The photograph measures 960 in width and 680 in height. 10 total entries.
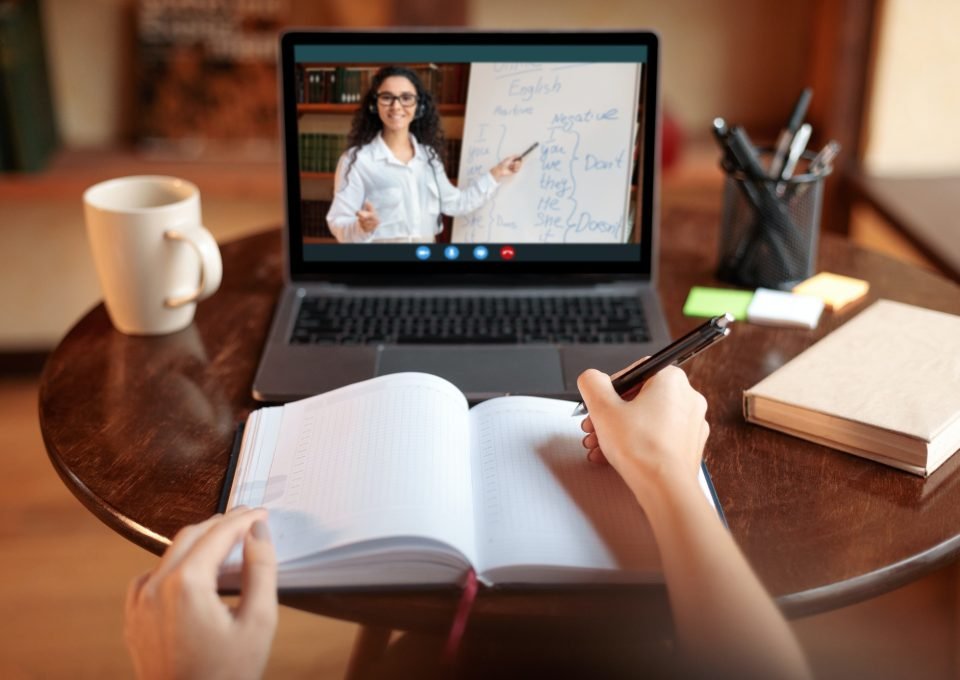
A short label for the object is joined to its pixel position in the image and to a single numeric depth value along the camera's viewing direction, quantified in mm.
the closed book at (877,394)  794
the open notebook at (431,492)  667
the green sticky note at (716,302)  1098
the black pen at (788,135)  1152
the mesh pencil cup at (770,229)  1116
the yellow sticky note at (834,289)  1109
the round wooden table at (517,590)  676
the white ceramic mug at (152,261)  1014
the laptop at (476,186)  1063
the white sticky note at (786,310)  1060
